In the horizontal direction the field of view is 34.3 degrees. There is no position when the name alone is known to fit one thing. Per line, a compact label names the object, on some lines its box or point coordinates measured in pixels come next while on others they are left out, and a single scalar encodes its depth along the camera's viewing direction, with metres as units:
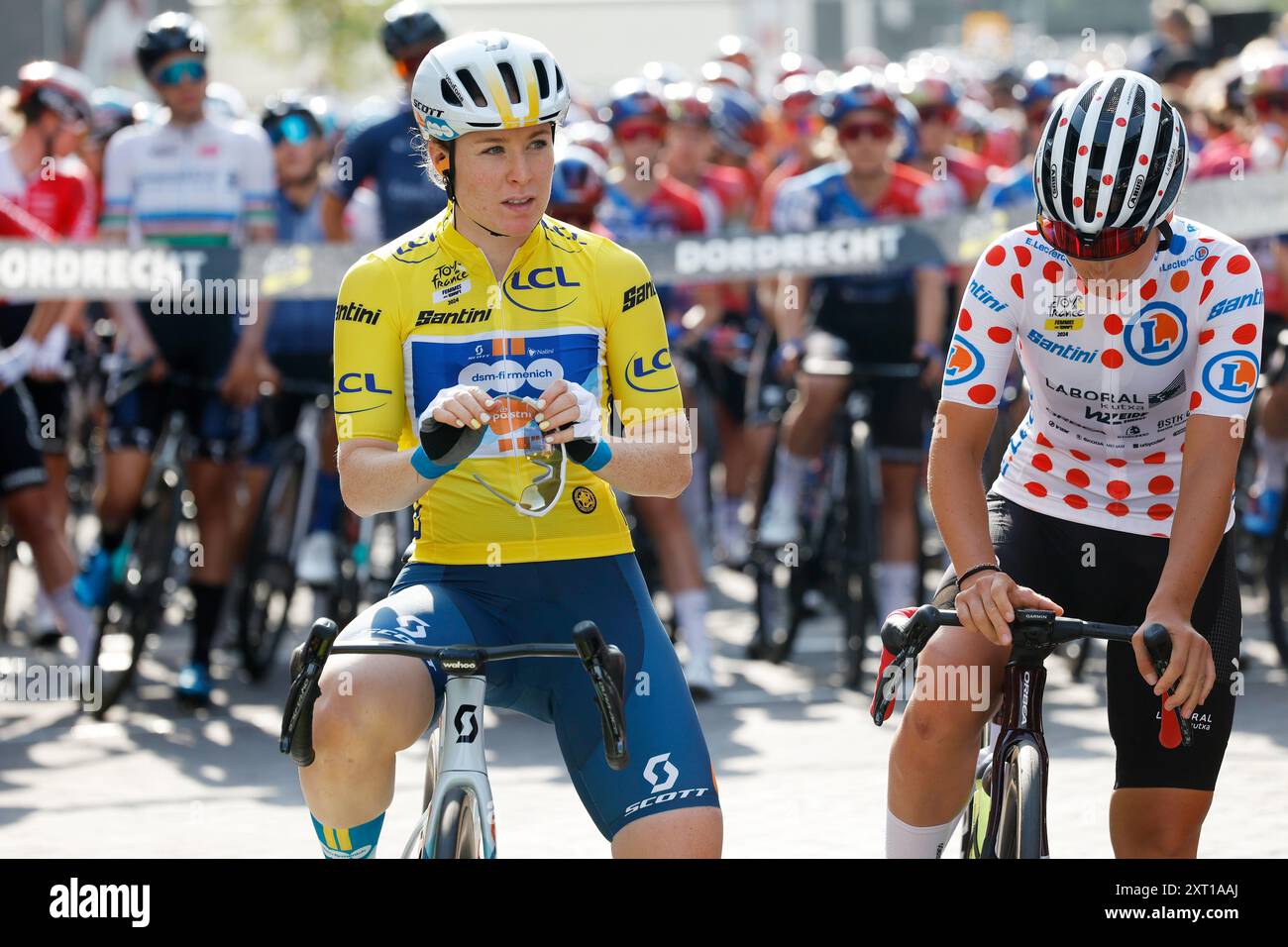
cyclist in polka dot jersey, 4.09
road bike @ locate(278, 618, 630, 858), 3.71
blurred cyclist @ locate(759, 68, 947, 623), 9.19
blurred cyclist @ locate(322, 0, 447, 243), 9.17
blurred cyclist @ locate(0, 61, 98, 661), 9.03
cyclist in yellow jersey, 4.02
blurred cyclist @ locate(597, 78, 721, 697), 10.62
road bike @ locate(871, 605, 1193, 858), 3.87
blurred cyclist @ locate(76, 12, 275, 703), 8.78
